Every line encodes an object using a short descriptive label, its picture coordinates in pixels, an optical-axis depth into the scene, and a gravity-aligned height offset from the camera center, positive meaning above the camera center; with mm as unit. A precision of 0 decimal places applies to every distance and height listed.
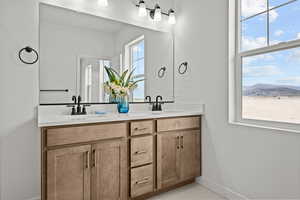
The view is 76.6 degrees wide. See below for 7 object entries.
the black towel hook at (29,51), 1772 +449
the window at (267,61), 1589 +365
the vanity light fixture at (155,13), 2350 +1132
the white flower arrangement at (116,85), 2180 +168
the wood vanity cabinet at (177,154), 2023 -617
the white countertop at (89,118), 1474 -166
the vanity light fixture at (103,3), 2114 +1080
